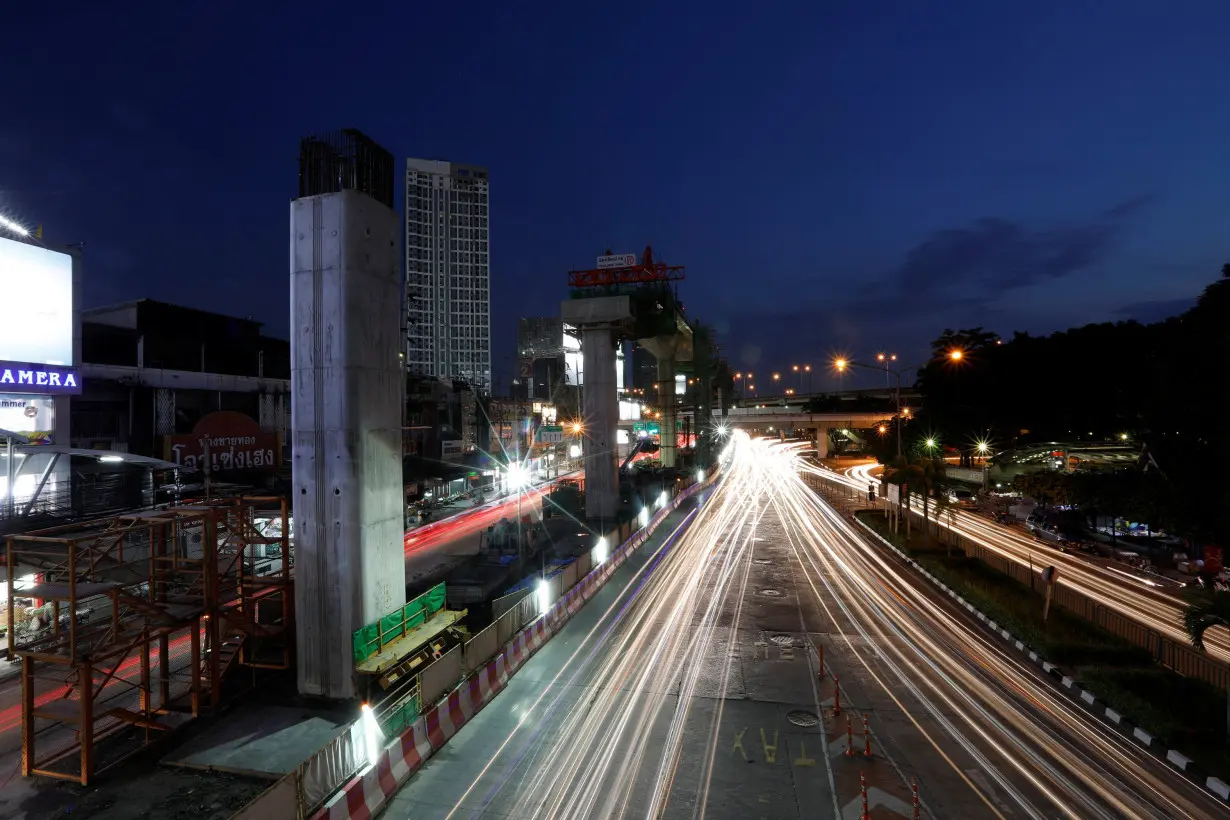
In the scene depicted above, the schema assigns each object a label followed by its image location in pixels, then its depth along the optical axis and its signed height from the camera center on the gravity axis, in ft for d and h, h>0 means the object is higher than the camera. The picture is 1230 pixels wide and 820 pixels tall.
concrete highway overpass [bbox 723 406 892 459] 314.55 -5.48
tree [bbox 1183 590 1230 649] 35.68 -12.30
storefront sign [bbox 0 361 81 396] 74.23 +5.18
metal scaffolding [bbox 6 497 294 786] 35.27 -14.70
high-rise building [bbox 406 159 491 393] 481.46 +117.10
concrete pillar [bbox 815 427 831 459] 328.08 -17.48
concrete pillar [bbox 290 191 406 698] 44.09 -1.71
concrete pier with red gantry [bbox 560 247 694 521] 132.05 +20.28
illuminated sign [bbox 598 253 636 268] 148.87 +37.17
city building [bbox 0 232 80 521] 75.41 +7.64
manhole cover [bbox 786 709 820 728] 39.34 -20.14
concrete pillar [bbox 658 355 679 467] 221.05 +2.66
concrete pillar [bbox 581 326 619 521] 131.34 -5.77
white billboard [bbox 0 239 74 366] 75.66 +14.88
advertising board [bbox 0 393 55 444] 77.36 +0.41
